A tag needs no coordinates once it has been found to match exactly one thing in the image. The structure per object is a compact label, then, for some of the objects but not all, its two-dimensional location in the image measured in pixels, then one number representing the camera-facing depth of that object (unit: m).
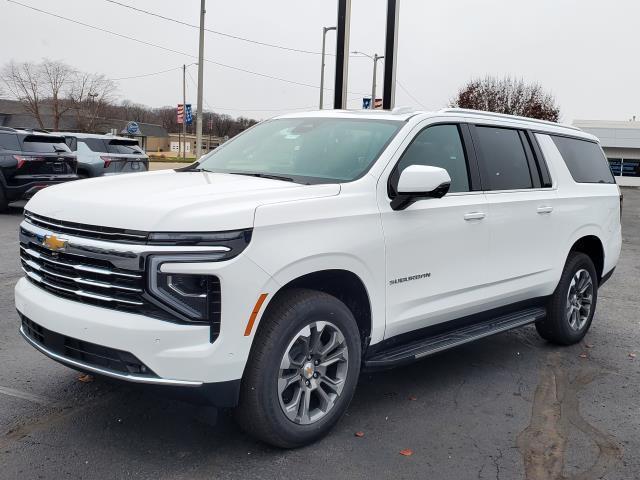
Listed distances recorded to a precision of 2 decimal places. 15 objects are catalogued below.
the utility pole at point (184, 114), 53.24
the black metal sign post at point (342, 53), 16.95
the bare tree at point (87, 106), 65.88
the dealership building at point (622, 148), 52.81
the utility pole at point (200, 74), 24.92
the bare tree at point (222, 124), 107.12
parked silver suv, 17.33
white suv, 3.09
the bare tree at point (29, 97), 62.88
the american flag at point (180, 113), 56.68
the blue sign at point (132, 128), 57.32
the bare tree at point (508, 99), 55.56
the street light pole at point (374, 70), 40.28
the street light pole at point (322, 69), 33.99
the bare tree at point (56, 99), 62.61
